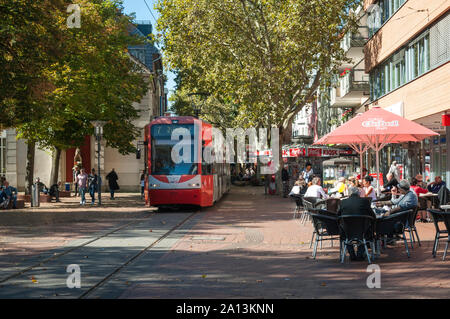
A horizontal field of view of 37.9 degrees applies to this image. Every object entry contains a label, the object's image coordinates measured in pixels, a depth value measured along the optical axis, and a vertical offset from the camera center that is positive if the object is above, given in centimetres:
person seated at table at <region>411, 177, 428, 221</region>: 1789 -87
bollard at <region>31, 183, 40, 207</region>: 2881 -112
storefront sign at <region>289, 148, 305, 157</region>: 3438 +87
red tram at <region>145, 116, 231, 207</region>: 2397 +19
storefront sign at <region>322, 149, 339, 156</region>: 3387 +83
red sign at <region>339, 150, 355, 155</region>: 3383 +82
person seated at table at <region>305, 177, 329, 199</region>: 1706 -62
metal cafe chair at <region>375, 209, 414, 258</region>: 1168 -101
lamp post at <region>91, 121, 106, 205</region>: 2847 +183
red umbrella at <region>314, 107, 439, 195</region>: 1462 +95
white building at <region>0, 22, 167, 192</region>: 4262 +58
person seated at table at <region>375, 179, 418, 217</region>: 1254 -61
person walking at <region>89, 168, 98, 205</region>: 3055 -71
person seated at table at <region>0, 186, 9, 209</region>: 2706 -120
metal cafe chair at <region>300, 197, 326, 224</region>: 1534 -83
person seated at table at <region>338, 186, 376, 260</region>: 1109 -66
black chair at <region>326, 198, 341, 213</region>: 1506 -81
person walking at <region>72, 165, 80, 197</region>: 4067 +8
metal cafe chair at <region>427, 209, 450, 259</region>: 1099 -89
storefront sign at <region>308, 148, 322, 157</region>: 3369 +83
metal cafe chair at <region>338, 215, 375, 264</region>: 1092 -101
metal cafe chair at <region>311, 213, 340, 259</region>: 1151 -99
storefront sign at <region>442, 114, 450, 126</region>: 2065 +151
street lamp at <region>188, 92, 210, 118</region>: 5802 +571
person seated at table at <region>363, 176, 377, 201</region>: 1594 -53
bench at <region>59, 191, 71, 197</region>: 3822 -135
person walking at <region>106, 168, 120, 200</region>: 3416 -53
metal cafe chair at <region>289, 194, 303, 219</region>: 1897 -89
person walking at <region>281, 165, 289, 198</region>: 3570 -67
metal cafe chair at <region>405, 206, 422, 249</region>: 1221 -103
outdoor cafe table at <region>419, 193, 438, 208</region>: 1766 -82
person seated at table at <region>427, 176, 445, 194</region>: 1949 -54
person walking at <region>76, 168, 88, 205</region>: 3004 -56
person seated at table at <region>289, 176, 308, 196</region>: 2122 -63
